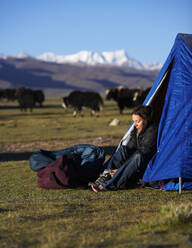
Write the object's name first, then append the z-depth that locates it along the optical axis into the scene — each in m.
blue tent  12.04
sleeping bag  12.93
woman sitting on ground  12.30
